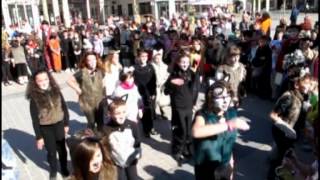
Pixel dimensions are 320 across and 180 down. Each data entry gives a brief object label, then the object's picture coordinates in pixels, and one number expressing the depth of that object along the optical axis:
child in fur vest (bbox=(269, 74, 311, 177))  3.14
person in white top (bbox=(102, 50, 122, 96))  4.52
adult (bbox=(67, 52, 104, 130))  4.03
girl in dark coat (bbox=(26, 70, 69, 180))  3.40
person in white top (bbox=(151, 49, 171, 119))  5.03
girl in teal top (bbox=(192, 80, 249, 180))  2.45
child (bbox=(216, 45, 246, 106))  4.57
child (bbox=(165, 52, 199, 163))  3.96
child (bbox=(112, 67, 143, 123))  4.04
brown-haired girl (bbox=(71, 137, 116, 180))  2.07
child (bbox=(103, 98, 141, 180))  2.81
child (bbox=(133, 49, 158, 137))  4.75
